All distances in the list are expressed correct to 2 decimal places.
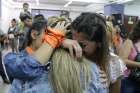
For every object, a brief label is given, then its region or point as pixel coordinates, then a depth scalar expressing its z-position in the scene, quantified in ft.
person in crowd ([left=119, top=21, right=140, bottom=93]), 5.60
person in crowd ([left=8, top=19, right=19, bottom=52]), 20.94
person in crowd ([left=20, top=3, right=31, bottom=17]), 11.82
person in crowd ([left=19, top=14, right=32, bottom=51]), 9.62
